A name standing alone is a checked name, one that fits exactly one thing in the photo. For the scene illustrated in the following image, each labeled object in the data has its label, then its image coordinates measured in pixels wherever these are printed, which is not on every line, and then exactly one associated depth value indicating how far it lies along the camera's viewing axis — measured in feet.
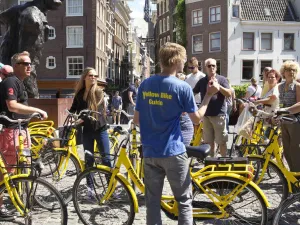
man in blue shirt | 11.13
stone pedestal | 31.71
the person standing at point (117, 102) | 65.07
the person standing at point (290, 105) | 17.21
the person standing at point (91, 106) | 17.98
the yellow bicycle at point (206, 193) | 12.59
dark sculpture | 32.07
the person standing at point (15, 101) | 14.57
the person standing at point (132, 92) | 46.73
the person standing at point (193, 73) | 25.24
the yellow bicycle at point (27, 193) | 12.91
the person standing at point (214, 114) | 20.74
